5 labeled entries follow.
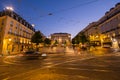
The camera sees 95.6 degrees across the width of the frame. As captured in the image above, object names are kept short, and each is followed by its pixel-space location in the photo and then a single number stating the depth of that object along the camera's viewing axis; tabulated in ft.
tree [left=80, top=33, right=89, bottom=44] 100.32
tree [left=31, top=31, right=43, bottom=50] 84.45
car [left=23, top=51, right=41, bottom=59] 34.90
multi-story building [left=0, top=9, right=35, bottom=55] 61.02
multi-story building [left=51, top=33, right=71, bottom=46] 249.56
